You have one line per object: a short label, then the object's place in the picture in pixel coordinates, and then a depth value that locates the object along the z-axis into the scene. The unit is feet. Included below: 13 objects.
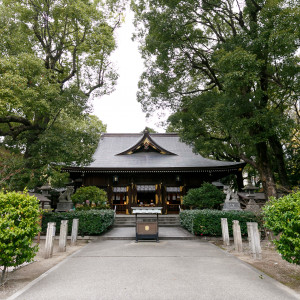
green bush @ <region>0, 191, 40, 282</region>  13.48
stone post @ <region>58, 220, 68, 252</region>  25.22
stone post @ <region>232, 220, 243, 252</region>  24.81
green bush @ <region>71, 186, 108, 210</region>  41.56
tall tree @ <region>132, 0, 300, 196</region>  31.40
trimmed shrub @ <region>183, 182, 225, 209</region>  42.11
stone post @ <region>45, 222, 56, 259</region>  22.35
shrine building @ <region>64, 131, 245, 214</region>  51.65
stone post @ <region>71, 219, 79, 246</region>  29.72
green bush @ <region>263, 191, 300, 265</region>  13.51
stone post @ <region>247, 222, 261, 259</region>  21.75
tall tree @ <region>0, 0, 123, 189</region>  29.58
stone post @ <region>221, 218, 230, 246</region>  28.63
